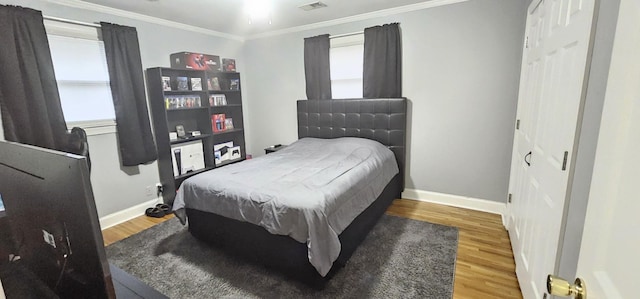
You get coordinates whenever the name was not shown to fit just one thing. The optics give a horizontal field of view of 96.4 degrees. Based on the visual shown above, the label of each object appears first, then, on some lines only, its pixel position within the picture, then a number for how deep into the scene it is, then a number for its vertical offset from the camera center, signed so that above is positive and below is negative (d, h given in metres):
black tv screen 0.64 -0.28
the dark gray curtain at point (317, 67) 3.95 +0.46
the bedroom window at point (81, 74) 2.84 +0.33
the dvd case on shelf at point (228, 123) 4.48 -0.33
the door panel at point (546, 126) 1.24 -0.18
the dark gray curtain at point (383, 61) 3.47 +0.45
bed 2.02 -0.79
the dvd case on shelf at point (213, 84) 4.19 +0.27
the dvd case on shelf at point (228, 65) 4.31 +0.57
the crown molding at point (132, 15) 2.84 +1.02
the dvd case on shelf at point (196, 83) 3.90 +0.27
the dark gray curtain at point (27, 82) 2.44 +0.23
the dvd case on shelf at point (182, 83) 3.71 +0.26
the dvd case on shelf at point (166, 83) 3.55 +0.26
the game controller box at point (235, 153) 4.54 -0.81
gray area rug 2.08 -1.36
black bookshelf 3.53 -0.10
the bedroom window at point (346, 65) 3.83 +0.46
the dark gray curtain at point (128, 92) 3.11 +0.14
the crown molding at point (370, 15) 3.25 +1.03
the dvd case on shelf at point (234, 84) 4.49 +0.28
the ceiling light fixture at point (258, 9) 3.01 +1.03
